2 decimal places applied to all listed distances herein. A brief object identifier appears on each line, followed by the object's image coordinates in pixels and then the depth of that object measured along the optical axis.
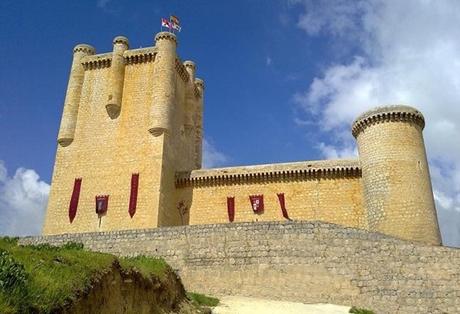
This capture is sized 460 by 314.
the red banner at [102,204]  24.41
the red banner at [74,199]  24.83
